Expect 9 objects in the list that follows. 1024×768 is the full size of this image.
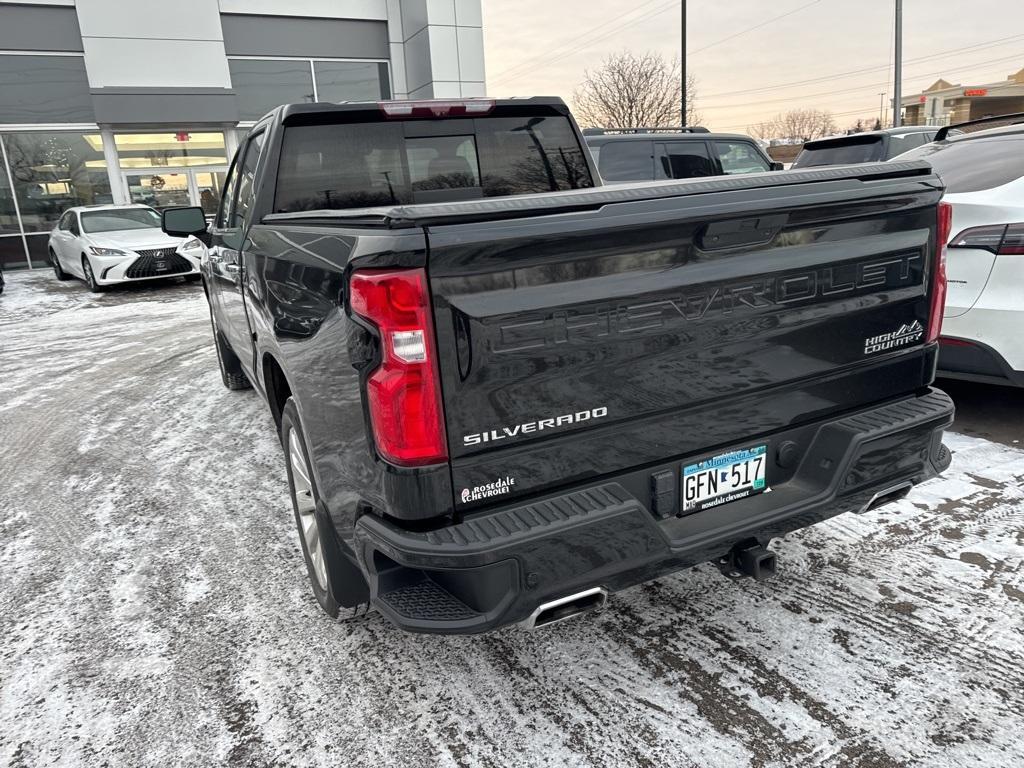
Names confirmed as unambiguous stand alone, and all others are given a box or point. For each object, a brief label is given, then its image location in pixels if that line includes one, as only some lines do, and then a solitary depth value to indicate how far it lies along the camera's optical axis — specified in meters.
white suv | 4.11
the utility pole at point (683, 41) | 24.11
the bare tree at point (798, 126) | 94.34
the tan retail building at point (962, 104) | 69.75
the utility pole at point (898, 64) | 24.42
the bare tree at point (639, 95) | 37.53
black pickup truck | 1.98
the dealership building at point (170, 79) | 17.83
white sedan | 14.00
